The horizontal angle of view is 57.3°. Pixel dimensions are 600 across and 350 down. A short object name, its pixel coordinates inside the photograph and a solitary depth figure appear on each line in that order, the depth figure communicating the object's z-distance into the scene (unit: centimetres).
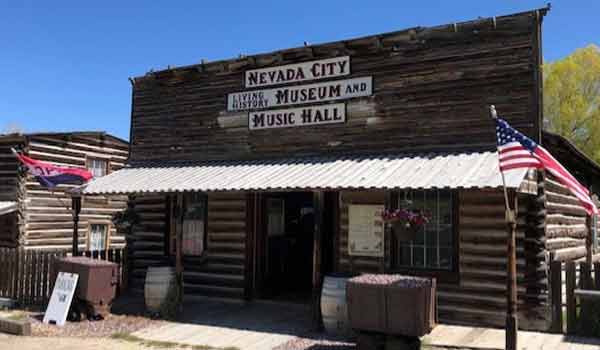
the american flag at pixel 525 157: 675
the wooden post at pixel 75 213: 1153
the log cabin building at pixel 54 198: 1736
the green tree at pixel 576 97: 3391
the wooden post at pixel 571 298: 804
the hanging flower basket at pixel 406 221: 815
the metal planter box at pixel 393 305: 676
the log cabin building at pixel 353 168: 895
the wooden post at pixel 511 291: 680
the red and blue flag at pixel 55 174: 1283
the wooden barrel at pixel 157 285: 1014
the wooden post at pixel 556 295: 820
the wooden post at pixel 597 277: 803
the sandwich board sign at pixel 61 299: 952
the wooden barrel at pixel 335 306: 845
